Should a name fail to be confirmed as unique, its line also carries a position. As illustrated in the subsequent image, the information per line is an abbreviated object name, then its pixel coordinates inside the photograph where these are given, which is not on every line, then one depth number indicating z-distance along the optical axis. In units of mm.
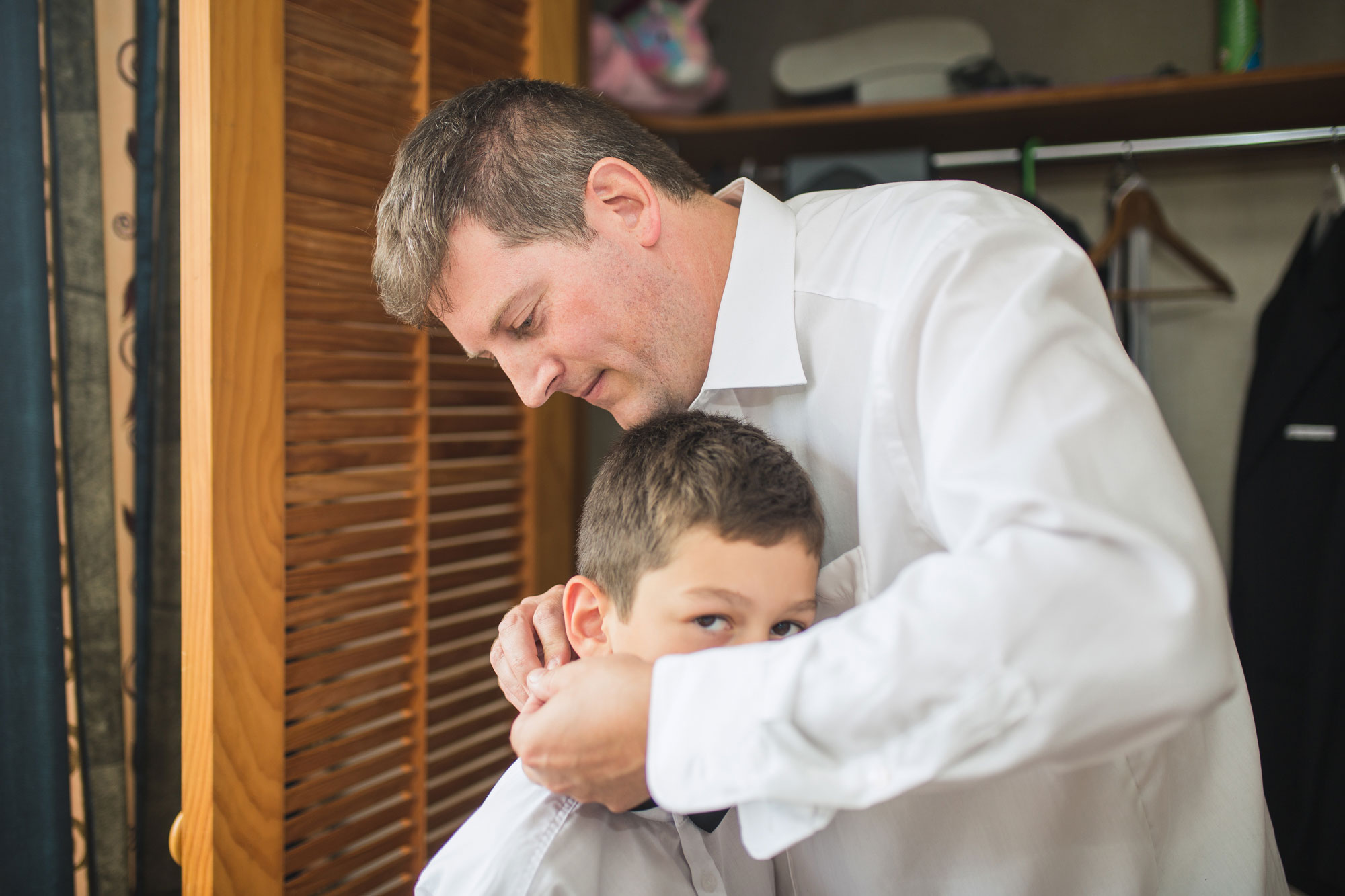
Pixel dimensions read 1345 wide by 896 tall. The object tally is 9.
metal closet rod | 2121
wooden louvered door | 1175
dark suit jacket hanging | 1784
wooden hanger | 2129
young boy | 875
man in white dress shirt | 627
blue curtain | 1234
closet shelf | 1946
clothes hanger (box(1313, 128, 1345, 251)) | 1990
